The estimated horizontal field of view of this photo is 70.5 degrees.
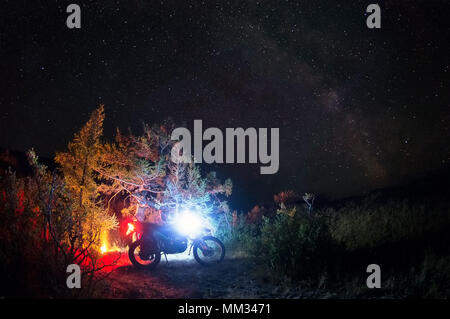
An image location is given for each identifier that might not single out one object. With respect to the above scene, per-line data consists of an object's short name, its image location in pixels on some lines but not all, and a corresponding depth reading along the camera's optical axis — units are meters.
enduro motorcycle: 8.38
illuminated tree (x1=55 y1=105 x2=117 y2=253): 10.26
